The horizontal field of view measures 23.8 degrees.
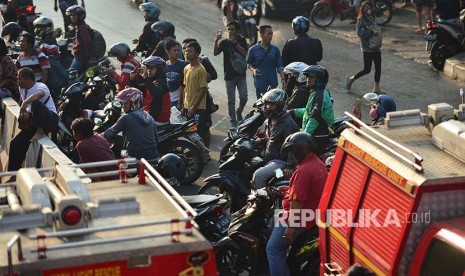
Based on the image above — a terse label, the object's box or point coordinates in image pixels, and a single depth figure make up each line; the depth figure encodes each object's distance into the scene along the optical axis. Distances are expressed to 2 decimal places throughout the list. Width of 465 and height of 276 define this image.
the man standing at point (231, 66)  17.73
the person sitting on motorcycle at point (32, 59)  17.53
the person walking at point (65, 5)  25.72
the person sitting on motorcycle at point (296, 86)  14.62
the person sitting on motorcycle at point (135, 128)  14.04
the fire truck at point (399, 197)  8.20
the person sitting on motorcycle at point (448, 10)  21.20
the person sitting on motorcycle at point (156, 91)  15.53
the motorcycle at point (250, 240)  11.52
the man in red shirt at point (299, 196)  10.49
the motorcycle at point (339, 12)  25.86
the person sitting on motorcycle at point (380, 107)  13.30
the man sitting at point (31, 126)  13.52
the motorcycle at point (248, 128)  15.09
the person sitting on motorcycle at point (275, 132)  12.88
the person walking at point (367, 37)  19.45
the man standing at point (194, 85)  16.36
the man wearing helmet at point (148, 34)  19.75
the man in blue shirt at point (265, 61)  17.28
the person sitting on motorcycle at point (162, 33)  18.38
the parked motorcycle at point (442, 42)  21.17
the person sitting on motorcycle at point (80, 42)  19.81
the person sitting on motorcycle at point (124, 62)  16.94
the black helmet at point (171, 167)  13.68
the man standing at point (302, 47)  17.30
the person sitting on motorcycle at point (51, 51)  18.38
